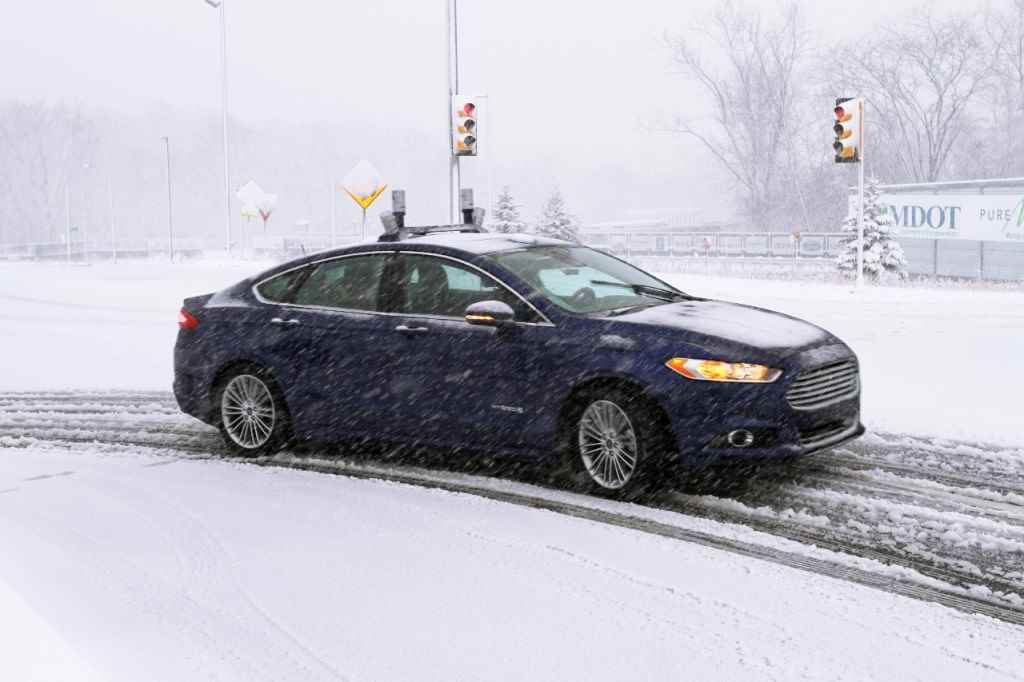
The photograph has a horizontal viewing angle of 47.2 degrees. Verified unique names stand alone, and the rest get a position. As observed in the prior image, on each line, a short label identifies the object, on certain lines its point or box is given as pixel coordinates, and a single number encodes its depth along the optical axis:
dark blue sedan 6.55
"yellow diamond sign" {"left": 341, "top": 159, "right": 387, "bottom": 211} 26.28
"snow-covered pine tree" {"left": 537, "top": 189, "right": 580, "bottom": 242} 38.41
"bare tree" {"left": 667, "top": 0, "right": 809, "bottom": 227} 61.56
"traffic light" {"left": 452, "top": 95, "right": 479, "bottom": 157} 21.05
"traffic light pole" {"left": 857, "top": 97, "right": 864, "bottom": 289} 23.86
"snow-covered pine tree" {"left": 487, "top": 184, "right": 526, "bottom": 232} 38.25
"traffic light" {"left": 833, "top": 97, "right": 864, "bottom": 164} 21.70
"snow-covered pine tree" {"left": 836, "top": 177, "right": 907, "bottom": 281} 28.91
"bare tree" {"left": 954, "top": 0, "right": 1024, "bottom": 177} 59.81
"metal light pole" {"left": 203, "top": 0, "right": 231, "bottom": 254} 48.47
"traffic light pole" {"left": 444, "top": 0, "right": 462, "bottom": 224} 23.81
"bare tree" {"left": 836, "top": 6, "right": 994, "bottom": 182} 57.78
